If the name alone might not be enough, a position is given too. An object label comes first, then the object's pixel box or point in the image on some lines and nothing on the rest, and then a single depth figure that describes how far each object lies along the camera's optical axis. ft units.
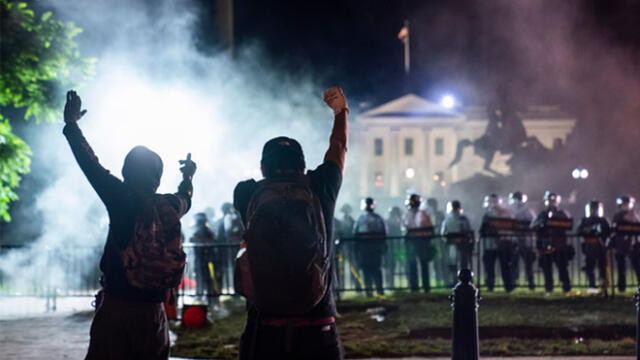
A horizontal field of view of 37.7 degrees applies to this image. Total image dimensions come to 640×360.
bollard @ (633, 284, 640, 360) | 23.10
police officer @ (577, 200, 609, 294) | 50.60
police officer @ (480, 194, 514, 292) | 51.55
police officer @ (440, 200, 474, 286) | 50.60
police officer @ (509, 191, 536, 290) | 52.01
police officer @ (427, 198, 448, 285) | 56.59
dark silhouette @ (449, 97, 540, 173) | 89.32
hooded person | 15.46
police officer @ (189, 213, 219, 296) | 48.39
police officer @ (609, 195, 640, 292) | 50.14
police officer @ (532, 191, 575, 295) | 50.11
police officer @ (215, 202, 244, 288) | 51.26
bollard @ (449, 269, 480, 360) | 23.04
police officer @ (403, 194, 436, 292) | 52.11
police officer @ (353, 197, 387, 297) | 51.78
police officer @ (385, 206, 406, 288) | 54.13
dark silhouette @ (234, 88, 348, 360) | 13.50
